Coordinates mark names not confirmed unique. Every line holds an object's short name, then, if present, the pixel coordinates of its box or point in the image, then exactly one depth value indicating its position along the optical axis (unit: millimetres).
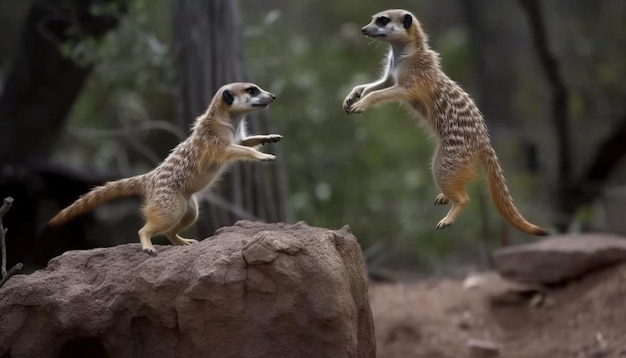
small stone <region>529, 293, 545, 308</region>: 14164
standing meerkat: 8961
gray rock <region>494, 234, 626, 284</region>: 13734
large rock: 7766
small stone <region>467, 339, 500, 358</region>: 13047
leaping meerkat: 8875
